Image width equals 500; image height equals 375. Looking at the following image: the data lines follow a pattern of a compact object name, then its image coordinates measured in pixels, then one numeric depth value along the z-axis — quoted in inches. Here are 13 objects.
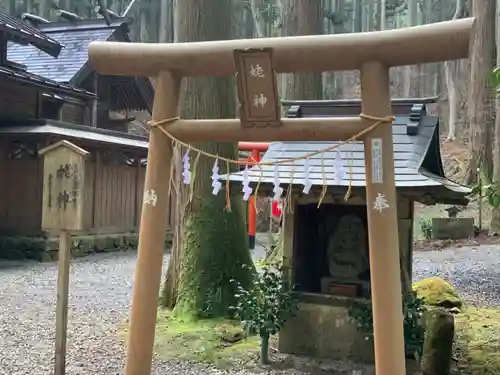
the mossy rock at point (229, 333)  227.2
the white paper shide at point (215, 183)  166.6
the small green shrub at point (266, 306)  194.1
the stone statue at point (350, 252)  215.6
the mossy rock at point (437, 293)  276.2
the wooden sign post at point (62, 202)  167.8
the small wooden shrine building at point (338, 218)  188.1
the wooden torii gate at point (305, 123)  134.0
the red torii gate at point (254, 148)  477.4
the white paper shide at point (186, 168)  161.9
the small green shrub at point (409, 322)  185.8
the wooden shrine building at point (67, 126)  470.3
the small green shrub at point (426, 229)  590.4
